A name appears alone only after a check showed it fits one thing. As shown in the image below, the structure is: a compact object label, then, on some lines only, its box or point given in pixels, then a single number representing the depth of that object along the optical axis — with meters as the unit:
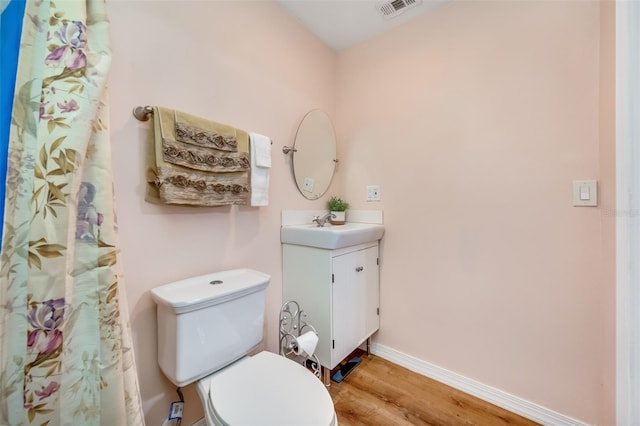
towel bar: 1.03
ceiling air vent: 1.57
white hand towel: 1.39
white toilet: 0.85
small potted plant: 1.88
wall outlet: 1.85
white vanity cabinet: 1.47
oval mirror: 1.76
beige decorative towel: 1.05
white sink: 1.44
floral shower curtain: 0.57
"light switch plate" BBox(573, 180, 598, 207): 1.17
